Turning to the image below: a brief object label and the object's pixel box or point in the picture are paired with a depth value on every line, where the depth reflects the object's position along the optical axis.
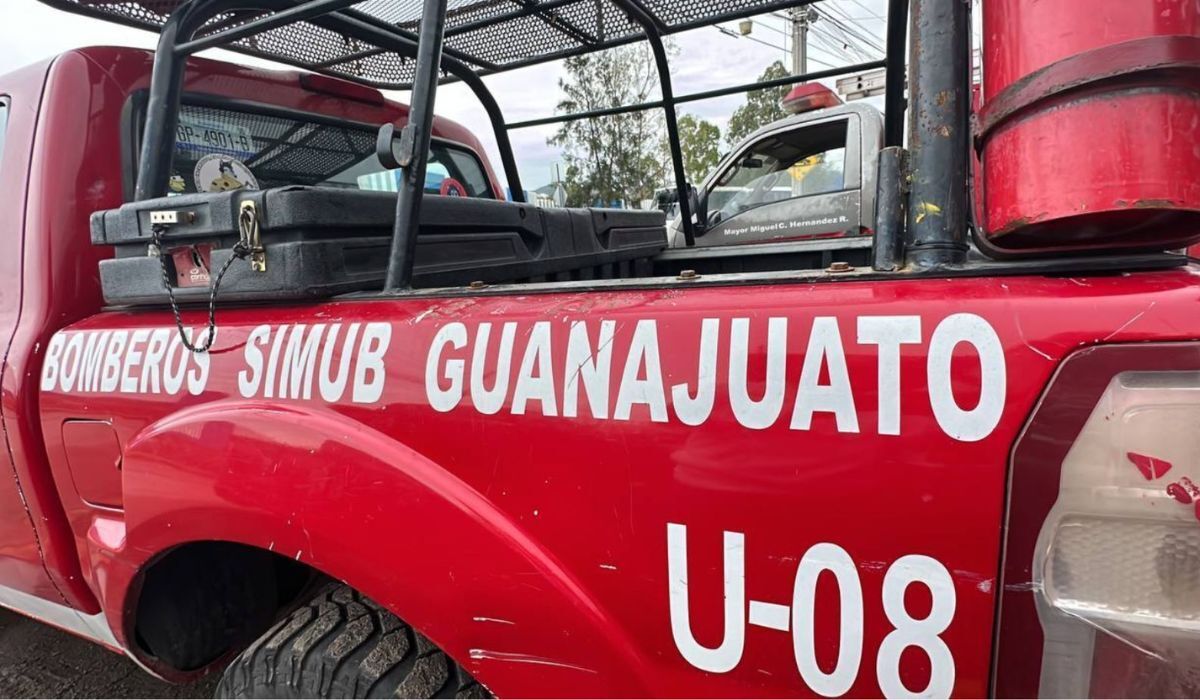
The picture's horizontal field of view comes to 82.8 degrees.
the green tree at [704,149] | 16.38
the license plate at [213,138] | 2.03
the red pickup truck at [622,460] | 0.75
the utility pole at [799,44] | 10.90
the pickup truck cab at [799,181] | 4.86
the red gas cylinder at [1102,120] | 0.77
